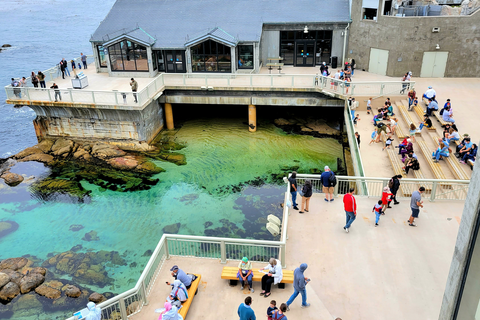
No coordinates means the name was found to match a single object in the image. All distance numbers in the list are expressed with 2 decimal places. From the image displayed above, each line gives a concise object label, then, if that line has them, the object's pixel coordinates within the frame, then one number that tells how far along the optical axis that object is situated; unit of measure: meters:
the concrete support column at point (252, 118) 28.92
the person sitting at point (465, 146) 17.64
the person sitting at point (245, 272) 11.14
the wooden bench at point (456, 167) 16.38
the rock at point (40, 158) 26.27
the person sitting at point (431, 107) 22.48
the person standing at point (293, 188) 14.73
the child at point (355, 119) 23.58
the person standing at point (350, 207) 13.05
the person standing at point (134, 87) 25.11
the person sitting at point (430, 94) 23.23
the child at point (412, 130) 20.80
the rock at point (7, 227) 19.58
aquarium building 30.16
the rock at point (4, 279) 16.09
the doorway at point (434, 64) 29.36
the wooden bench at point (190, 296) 10.39
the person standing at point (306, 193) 14.22
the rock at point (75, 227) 19.69
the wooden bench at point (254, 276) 11.28
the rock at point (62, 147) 26.92
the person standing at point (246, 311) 9.52
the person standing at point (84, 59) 33.27
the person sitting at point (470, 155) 17.28
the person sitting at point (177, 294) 10.45
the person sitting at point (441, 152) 18.00
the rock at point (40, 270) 16.73
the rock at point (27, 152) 27.17
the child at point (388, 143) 20.36
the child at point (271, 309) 9.41
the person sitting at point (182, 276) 10.78
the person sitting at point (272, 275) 10.88
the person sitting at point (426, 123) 20.94
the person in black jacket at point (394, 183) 14.10
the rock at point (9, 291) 15.67
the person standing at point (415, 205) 13.42
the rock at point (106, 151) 26.23
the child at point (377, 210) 13.56
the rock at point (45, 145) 27.46
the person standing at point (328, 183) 14.79
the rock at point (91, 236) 18.86
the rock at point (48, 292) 15.64
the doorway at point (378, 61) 30.50
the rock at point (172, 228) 19.16
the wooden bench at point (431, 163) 17.08
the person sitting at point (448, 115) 21.08
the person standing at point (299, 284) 10.27
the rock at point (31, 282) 16.02
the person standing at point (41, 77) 27.30
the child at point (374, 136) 21.19
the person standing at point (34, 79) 27.05
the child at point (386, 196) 14.08
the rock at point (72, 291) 15.59
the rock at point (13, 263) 17.17
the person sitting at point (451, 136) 18.91
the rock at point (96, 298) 15.22
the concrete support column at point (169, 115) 29.77
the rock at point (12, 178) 24.05
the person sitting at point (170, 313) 9.64
